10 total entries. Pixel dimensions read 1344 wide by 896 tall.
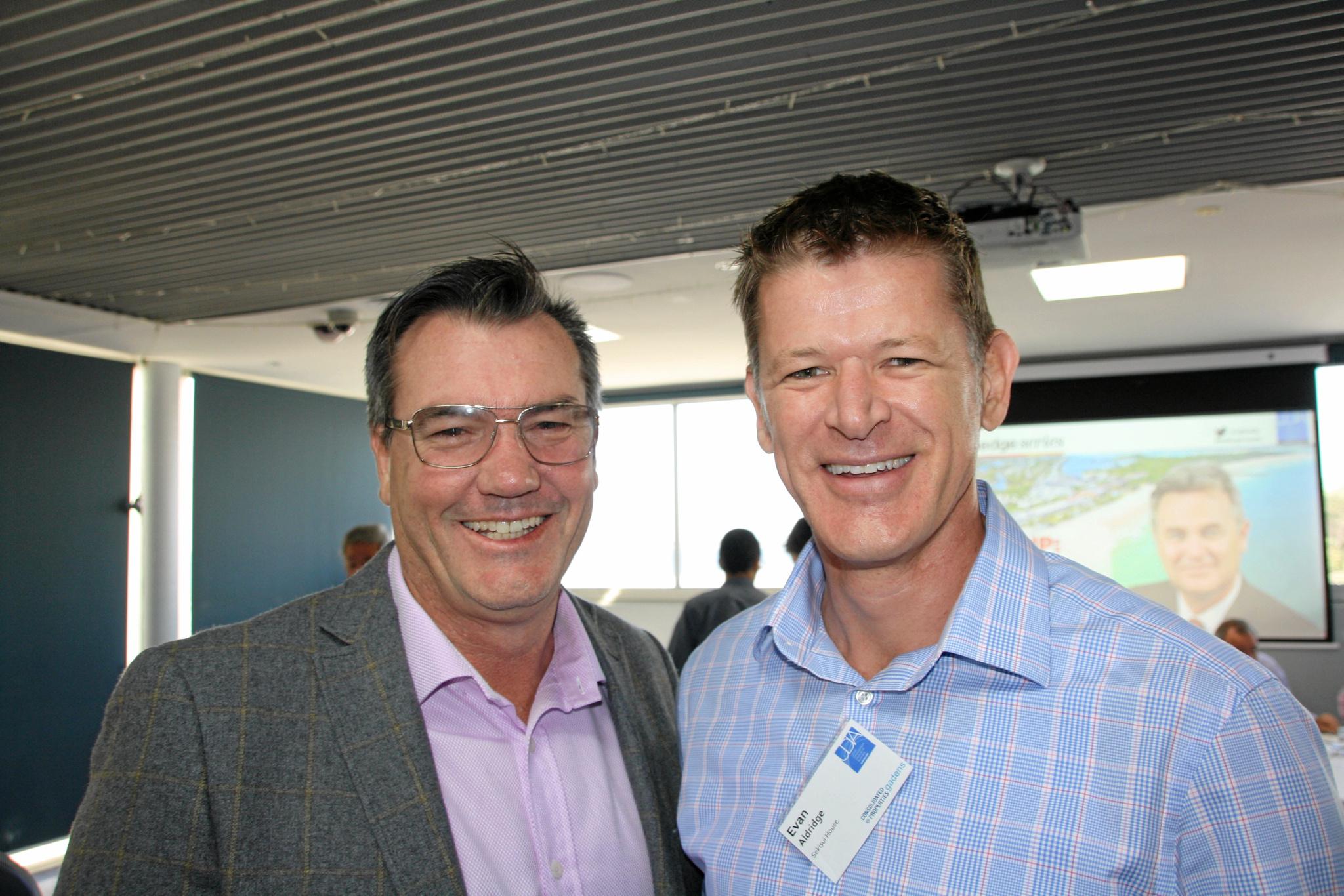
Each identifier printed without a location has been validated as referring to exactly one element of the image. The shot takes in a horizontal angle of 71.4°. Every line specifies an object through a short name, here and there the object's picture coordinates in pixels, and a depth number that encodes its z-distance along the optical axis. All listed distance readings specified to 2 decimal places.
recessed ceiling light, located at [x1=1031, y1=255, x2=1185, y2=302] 5.10
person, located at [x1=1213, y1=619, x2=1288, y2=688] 5.20
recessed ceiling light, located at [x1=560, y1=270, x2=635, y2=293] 5.37
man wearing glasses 1.22
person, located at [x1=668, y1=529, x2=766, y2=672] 4.99
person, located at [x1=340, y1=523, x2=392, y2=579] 5.86
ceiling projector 3.76
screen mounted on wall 7.80
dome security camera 6.15
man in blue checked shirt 1.03
